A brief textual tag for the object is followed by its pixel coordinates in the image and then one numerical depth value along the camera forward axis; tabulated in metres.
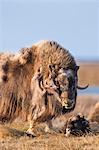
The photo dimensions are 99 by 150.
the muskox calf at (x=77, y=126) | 18.16
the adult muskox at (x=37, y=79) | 18.39
